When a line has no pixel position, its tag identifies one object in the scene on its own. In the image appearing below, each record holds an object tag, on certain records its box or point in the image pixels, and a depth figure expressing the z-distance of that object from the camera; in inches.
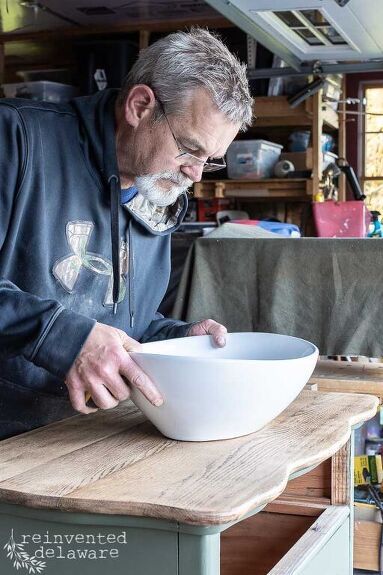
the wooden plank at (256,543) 65.6
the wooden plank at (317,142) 158.1
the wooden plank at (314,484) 63.3
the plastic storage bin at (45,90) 171.8
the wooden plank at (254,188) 162.7
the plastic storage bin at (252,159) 161.2
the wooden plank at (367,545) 100.0
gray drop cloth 92.9
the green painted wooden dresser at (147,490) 38.3
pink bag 131.8
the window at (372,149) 236.5
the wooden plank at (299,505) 63.5
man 57.9
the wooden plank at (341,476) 62.4
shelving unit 159.5
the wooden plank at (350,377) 90.0
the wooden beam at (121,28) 177.8
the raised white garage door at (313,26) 103.0
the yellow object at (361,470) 108.8
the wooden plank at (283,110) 159.5
